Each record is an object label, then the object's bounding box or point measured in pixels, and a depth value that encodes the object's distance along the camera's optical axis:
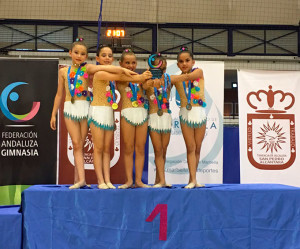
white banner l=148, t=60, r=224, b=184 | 5.99
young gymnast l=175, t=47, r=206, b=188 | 4.33
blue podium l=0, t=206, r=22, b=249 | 3.87
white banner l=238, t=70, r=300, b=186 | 6.12
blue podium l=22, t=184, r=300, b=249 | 3.99
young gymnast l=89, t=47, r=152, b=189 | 4.12
